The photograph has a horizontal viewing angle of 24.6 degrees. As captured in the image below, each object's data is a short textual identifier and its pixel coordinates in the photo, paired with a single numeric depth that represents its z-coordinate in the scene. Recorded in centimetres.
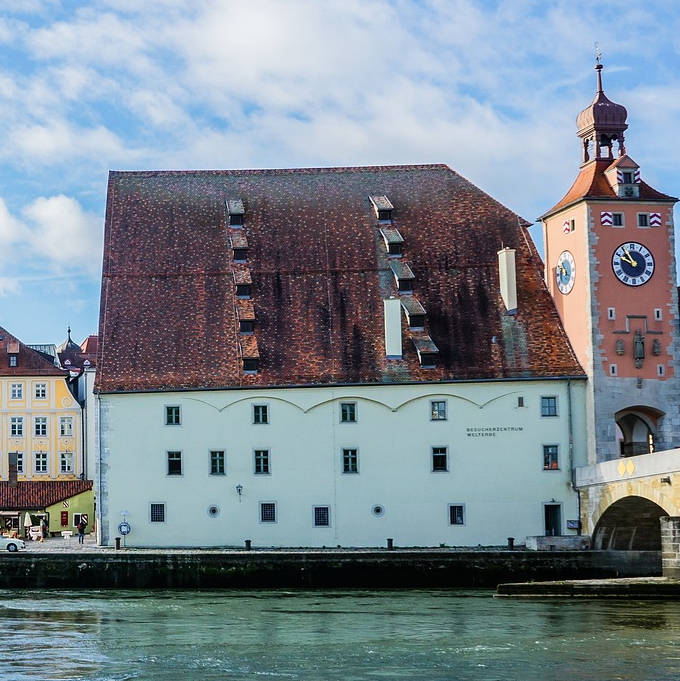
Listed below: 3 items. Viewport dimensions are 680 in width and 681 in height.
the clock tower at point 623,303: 5381
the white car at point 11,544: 5584
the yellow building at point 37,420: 8381
